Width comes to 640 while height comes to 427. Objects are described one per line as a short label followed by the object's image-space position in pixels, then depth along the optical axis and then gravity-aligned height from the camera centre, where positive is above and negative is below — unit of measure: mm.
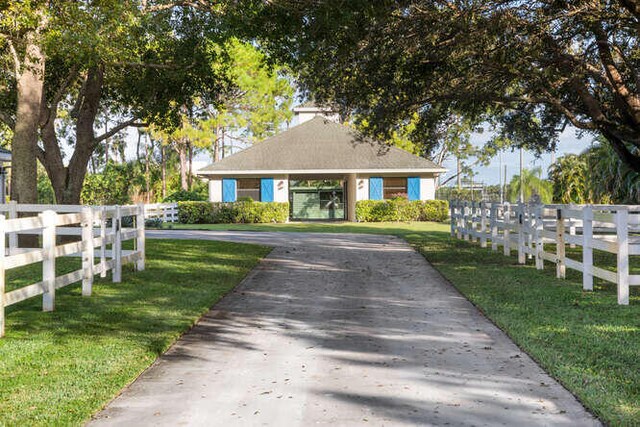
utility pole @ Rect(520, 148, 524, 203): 42878 +652
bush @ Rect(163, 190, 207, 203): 41556 +536
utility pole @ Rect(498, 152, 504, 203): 52922 +788
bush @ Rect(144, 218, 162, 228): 33938 -855
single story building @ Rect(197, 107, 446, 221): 40062 +1915
